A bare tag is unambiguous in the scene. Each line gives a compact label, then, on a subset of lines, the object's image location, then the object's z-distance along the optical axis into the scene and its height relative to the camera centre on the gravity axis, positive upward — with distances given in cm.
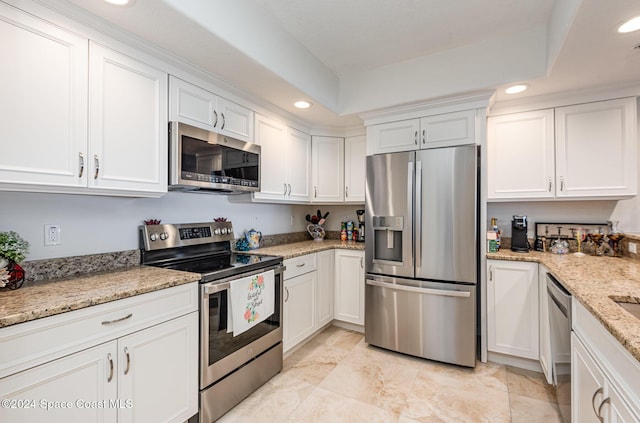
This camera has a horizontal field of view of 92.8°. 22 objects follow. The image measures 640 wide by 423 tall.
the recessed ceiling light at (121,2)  140 +97
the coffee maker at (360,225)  350 -15
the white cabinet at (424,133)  252 +71
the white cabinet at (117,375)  109 -69
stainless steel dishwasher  155 -72
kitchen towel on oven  187 -58
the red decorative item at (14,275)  134 -29
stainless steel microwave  191 +36
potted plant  132 -20
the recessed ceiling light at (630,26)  154 +98
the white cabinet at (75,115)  131 +48
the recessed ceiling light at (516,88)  233 +97
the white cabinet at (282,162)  271 +49
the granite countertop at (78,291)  111 -35
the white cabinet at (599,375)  90 -57
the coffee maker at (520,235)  261 -19
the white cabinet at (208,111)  197 +73
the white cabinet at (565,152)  230 +49
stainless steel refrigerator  241 -34
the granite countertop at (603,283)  97 -35
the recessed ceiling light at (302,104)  269 +97
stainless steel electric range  177 -63
